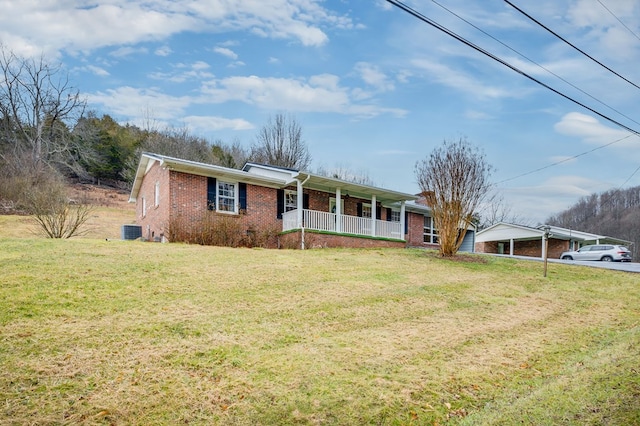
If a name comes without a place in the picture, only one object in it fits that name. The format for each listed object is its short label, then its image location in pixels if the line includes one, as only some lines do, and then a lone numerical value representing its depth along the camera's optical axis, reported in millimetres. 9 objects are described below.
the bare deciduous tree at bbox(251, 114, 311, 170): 35594
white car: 23969
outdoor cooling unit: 18402
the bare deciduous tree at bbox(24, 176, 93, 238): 15234
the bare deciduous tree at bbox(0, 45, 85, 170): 35906
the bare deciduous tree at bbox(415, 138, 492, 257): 14984
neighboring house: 31750
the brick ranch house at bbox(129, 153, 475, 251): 15375
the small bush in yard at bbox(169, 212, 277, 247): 14664
